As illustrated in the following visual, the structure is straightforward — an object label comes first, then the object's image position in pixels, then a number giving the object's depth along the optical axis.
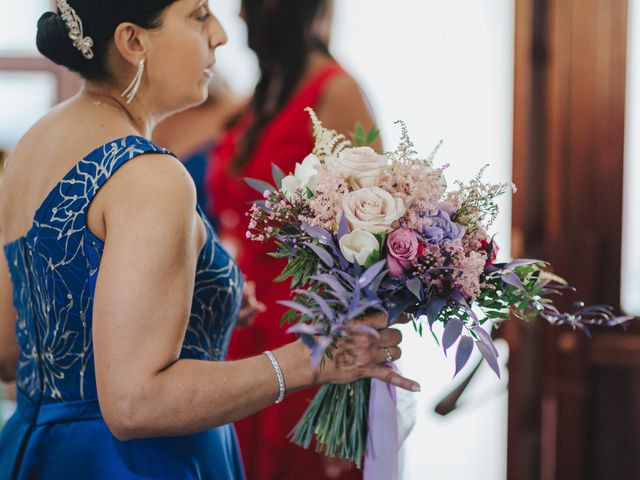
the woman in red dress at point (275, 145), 2.41
